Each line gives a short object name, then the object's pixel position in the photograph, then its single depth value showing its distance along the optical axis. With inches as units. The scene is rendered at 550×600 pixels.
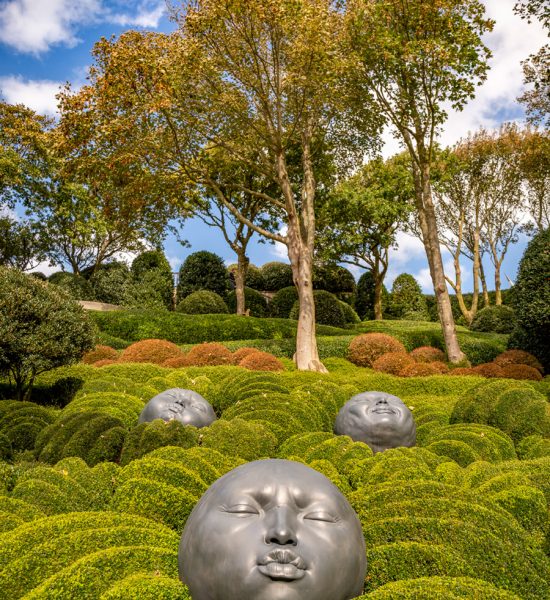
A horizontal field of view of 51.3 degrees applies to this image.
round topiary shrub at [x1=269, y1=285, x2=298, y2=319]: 1178.6
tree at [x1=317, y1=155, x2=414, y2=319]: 963.3
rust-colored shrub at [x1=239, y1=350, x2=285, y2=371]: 530.3
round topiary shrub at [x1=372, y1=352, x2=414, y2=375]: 585.3
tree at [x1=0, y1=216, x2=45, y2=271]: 1342.3
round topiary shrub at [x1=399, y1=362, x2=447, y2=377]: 547.2
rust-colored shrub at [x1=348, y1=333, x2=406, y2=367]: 636.7
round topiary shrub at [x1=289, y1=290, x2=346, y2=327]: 1021.2
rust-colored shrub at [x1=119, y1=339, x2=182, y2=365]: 570.9
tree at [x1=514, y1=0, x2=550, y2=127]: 597.0
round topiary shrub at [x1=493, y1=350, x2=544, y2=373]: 597.0
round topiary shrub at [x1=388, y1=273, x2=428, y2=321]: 1350.9
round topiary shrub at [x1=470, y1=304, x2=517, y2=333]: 1034.7
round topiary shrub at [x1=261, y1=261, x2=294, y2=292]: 1379.2
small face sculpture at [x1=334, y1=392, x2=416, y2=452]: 272.2
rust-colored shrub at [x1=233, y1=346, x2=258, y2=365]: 578.1
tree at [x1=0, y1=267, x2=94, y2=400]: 427.2
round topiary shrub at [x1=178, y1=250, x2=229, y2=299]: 1214.9
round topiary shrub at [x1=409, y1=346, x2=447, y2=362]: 668.1
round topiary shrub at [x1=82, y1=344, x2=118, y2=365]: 600.1
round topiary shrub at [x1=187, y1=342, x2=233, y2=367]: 554.4
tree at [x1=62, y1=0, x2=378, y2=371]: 547.8
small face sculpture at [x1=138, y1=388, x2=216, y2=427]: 289.4
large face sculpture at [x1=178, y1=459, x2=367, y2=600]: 108.7
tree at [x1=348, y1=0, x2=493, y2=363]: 594.9
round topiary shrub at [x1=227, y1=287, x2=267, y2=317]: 1209.8
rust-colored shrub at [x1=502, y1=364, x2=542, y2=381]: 528.4
